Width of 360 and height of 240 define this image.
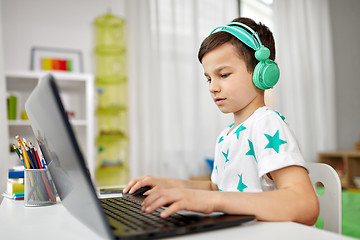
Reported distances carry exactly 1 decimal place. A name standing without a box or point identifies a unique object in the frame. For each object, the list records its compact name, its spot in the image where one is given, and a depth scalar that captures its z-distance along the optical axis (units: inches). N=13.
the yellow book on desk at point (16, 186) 37.1
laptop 18.3
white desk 20.6
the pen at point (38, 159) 32.8
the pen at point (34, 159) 32.8
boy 23.8
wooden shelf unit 127.6
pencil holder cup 32.6
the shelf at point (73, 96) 104.1
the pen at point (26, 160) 32.7
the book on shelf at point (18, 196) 36.4
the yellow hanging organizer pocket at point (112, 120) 124.2
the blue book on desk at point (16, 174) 38.6
